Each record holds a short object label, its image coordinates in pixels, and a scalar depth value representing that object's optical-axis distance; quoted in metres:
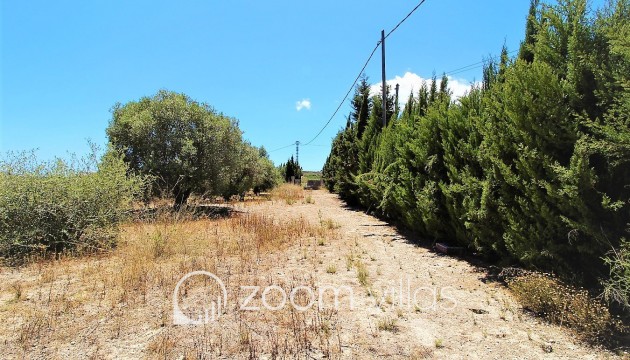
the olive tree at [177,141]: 11.50
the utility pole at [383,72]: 12.17
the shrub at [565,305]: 3.00
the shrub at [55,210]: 5.77
